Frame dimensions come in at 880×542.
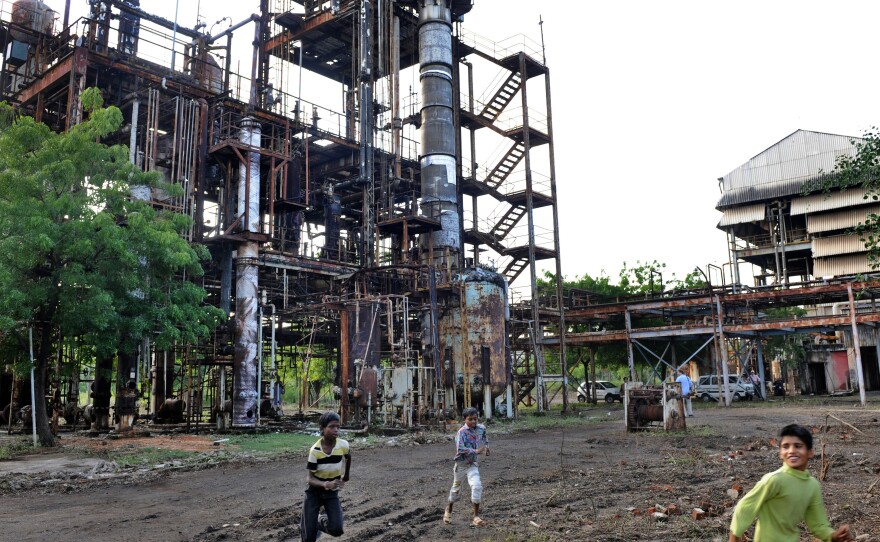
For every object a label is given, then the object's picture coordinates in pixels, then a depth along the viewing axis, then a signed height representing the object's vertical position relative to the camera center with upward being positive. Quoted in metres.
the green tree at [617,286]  47.00 +6.15
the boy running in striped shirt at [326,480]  6.56 -0.93
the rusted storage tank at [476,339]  26.16 +1.47
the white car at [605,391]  44.59 -1.13
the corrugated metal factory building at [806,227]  47.06 +9.99
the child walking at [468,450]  8.53 -0.89
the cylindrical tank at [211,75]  29.60 +13.53
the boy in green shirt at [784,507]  4.11 -0.80
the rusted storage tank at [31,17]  30.05 +15.88
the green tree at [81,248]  16.03 +3.26
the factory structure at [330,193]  23.89 +8.10
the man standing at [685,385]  19.64 -0.38
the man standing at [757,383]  36.85 -0.67
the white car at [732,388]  37.31 -0.91
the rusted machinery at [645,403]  18.94 -0.82
